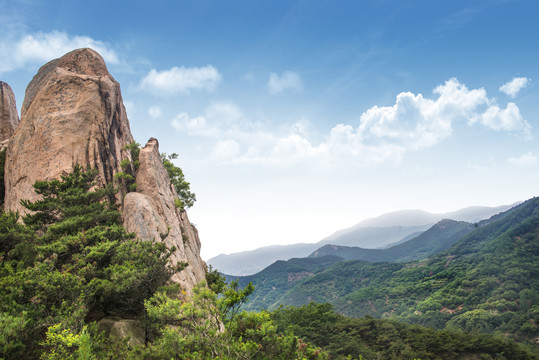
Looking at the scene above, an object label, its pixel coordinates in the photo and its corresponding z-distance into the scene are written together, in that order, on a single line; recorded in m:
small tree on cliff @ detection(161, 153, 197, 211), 38.34
